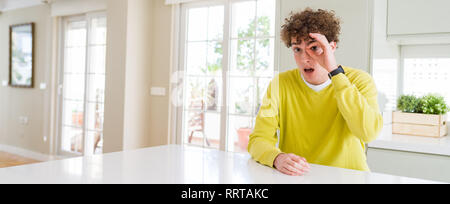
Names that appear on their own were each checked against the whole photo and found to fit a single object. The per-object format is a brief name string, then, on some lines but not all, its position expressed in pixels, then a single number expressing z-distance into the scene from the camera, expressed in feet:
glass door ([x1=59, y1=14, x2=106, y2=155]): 15.19
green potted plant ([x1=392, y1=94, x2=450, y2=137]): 7.50
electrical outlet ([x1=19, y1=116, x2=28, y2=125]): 18.03
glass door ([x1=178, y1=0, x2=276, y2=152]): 11.07
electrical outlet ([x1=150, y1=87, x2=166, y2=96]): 13.20
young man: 4.47
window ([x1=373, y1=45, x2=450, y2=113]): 8.31
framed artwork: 17.58
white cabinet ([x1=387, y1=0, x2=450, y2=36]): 6.98
